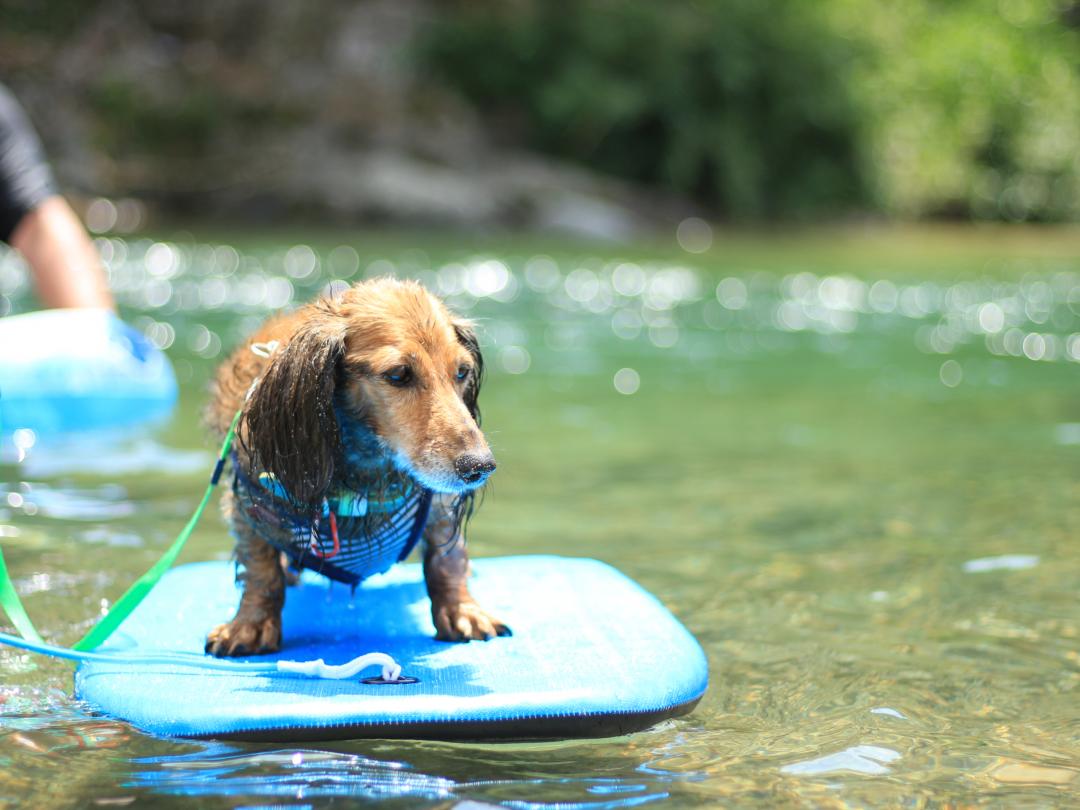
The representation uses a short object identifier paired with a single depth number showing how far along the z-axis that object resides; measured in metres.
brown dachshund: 3.14
